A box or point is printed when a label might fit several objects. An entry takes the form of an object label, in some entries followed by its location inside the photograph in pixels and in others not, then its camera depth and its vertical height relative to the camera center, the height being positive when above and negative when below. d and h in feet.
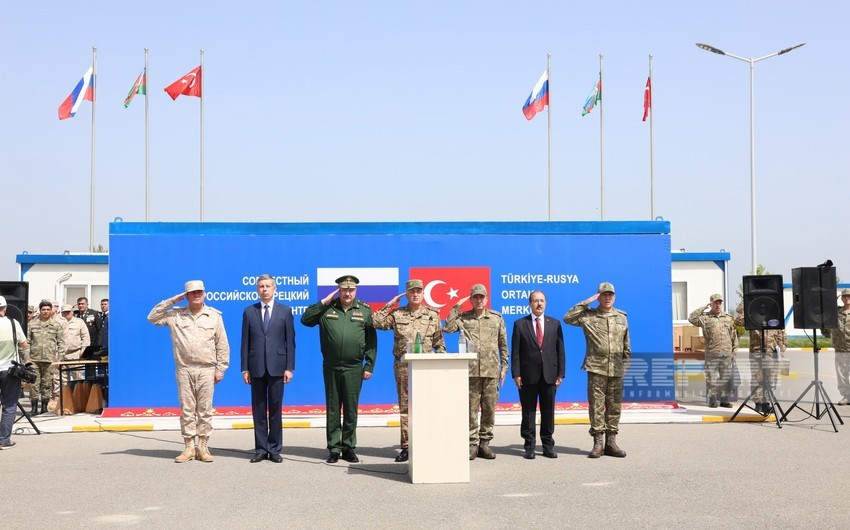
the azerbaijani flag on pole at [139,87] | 90.63 +20.18
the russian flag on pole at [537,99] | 90.63 +18.79
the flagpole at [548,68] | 92.20 +21.89
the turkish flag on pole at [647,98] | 102.12 +21.08
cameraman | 36.83 -3.45
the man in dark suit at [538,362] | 33.83 -2.50
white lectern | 28.45 -3.77
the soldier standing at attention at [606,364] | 33.45 -2.54
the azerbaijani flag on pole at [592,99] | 98.43 +20.22
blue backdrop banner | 44.83 +0.93
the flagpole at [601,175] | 103.30 +13.02
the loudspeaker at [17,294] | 43.07 -0.01
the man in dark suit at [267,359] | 33.17 -2.31
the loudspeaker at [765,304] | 44.32 -0.56
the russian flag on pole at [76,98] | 84.17 +17.74
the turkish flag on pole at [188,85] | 84.69 +19.06
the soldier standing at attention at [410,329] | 32.63 -1.25
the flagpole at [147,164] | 96.27 +13.34
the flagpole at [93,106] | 91.89 +19.55
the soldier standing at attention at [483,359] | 33.19 -2.34
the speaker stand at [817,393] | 41.88 -4.54
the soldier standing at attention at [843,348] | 51.60 -3.06
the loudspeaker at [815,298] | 43.14 -0.28
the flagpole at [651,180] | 104.22 +12.50
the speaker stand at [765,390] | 42.04 -4.48
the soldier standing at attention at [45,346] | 51.24 -2.84
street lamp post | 90.38 +10.51
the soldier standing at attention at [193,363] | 32.96 -2.42
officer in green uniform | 32.78 -2.16
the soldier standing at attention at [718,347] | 50.93 -2.96
